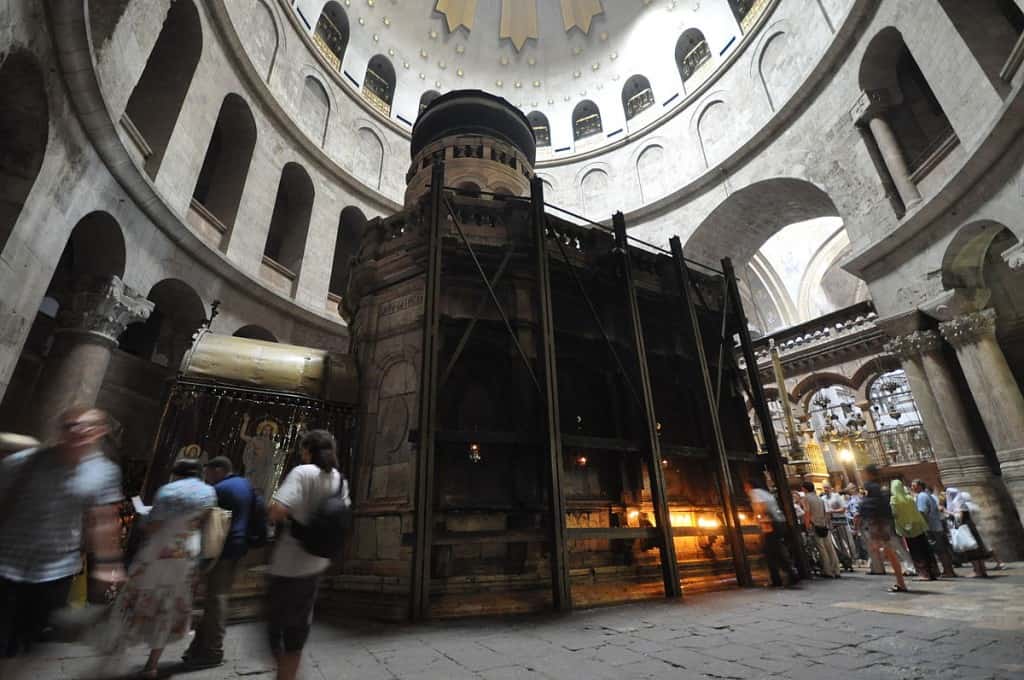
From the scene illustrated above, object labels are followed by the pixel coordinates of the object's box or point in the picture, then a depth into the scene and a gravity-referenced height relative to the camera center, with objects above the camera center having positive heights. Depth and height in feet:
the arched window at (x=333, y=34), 61.82 +66.66
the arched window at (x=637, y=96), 75.20 +68.58
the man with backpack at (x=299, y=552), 8.03 -0.26
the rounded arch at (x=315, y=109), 56.85 +51.91
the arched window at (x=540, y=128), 82.17 +69.20
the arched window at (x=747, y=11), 58.75 +64.59
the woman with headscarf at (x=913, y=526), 20.90 -0.17
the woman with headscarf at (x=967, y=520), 22.24 +0.06
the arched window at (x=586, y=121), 79.77 +68.70
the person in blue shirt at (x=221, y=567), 11.20 -0.68
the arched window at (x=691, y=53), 68.18 +68.59
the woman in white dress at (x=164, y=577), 9.23 -0.74
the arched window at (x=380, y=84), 69.41 +66.87
